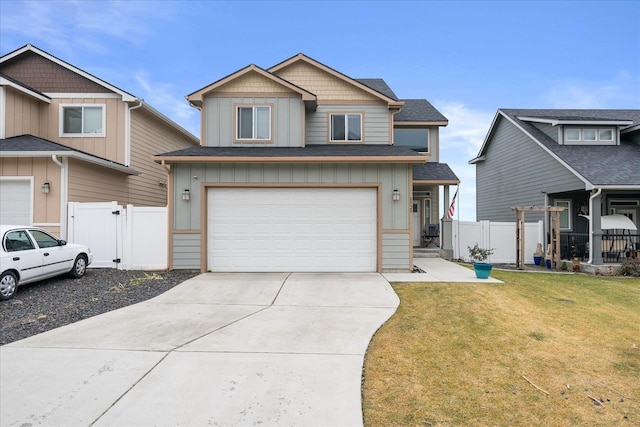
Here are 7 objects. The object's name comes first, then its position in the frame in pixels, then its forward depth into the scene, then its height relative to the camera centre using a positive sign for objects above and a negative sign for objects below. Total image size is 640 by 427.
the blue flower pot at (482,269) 9.03 -1.36
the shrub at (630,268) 11.38 -1.66
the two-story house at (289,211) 10.02 +0.19
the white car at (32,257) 6.92 -0.93
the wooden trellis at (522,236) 12.30 -0.65
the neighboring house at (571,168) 12.24 +2.08
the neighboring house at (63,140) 10.52 +2.89
